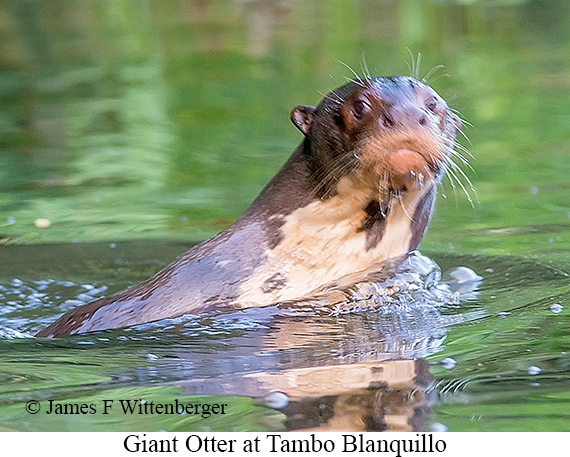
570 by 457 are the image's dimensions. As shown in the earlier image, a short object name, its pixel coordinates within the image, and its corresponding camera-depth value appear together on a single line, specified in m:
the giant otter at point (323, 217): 8.39
